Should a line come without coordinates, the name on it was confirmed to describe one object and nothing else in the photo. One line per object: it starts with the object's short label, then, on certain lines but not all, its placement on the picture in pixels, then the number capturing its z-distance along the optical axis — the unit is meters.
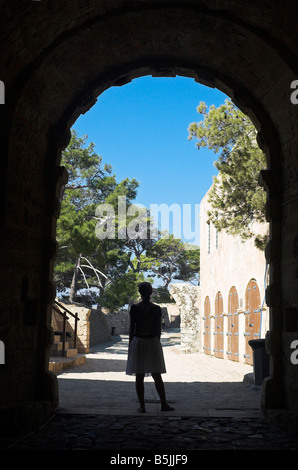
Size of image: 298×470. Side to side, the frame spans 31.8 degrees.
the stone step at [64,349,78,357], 13.99
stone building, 13.81
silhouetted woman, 6.09
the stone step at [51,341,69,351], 14.37
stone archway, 5.38
